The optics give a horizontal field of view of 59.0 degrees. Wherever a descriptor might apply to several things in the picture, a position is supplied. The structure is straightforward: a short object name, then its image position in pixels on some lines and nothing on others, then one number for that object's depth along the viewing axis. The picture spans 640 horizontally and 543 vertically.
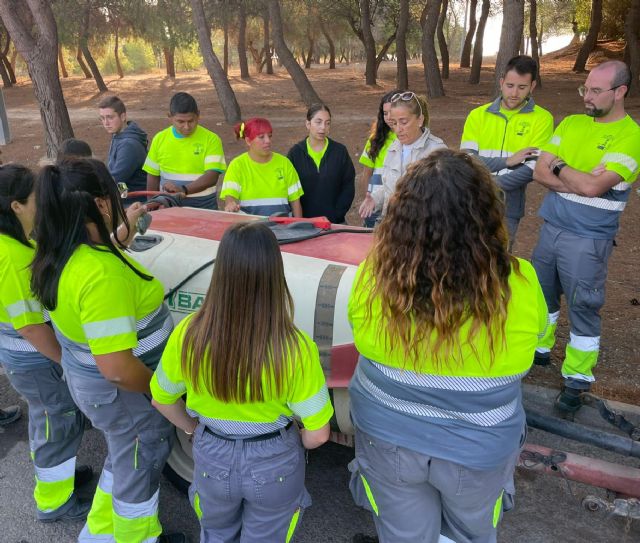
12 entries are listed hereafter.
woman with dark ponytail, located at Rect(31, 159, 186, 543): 2.14
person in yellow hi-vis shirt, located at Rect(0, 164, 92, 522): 2.57
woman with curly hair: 1.63
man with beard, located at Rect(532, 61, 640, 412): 3.34
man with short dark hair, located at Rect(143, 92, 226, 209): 4.89
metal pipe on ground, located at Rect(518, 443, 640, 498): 2.52
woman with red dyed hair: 4.23
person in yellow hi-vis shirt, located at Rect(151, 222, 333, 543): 1.82
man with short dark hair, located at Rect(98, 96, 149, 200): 4.94
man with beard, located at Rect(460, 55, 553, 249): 4.00
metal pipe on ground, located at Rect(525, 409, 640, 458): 2.67
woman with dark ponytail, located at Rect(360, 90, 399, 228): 4.51
